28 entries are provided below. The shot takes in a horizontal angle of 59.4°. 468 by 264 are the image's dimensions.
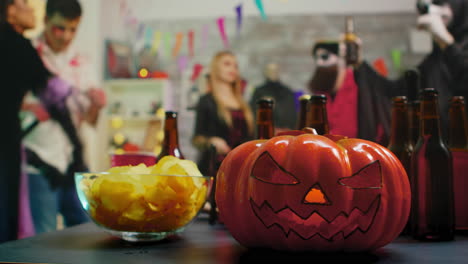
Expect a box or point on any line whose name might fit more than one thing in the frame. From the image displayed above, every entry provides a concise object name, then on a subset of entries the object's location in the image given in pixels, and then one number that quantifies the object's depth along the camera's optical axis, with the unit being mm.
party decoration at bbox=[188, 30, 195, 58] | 3461
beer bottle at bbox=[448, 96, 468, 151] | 701
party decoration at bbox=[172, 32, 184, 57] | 3484
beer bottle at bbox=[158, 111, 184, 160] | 780
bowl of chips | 521
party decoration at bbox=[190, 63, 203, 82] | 3416
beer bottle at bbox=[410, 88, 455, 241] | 596
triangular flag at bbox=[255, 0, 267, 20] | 3422
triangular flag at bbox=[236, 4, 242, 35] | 3428
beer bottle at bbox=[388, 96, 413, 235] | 682
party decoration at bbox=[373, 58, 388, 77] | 3121
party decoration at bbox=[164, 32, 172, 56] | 3505
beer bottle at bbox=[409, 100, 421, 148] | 720
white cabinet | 3361
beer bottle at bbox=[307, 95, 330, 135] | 578
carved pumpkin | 467
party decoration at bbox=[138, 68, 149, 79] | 3383
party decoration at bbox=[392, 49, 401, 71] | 3131
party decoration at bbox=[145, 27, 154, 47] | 3543
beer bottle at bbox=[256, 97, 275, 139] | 658
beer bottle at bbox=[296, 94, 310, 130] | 678
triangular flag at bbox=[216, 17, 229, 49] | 3422
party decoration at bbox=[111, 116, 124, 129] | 3398
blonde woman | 3236
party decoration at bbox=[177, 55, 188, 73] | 3448
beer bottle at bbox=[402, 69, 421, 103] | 826
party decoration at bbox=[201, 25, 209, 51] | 3447
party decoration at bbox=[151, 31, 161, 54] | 3525
